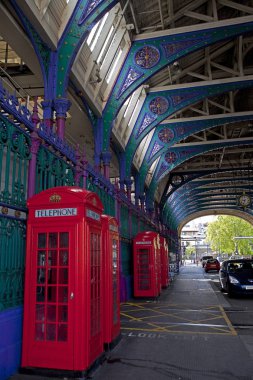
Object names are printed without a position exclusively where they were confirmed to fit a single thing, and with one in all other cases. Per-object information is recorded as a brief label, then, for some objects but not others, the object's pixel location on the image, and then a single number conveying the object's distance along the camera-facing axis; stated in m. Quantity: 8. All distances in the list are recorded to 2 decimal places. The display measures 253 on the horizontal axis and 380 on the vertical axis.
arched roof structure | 9.96
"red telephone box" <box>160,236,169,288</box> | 19.28
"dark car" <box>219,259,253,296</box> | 14.30
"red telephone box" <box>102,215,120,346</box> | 6.41
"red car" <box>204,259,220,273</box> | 38.72
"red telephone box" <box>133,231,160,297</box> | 14.30
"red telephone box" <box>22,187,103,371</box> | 5.03
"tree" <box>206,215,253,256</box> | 56.72
